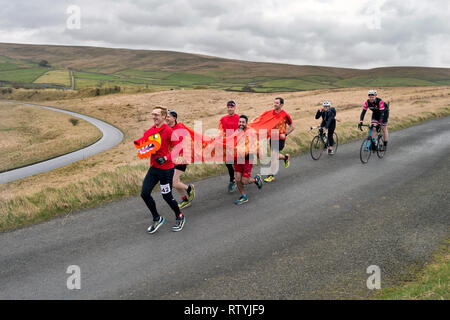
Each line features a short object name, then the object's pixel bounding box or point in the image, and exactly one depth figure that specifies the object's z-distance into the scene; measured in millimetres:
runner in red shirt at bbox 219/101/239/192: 9398
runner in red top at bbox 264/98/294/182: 11047
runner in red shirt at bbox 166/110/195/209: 8102
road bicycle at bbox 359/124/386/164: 13406
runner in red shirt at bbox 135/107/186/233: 6938
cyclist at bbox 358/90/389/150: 13352
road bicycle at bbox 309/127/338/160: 14078
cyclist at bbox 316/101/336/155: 14227
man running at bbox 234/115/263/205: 8836
